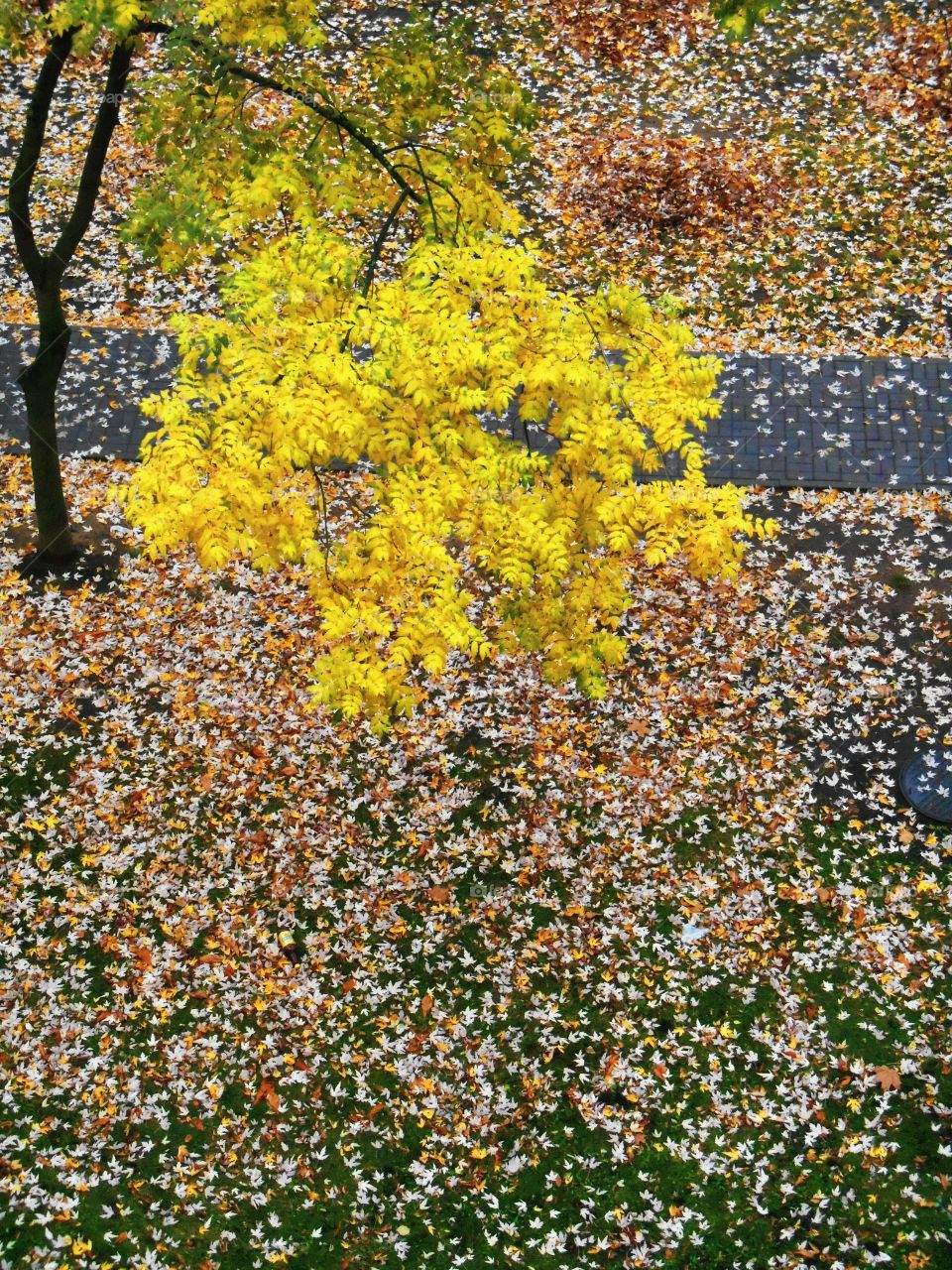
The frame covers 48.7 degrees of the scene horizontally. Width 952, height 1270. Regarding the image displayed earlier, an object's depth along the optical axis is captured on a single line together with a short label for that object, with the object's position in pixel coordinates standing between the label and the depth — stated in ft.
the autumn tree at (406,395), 20.04
